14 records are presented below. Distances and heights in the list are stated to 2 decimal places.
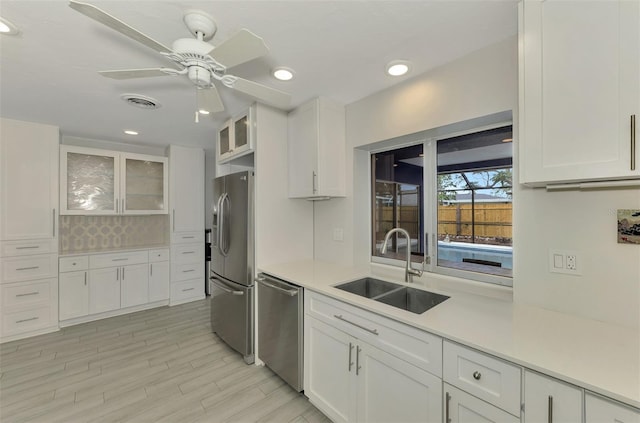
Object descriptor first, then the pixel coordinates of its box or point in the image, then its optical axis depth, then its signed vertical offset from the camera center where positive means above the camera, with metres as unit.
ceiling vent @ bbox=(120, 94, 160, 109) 2.29 +1.00
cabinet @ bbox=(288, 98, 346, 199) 2.33 +0.57
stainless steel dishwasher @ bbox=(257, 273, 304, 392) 1.92 -0.92
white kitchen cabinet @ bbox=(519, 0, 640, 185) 0.96 +0.48
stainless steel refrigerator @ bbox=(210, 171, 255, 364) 2.36 -0.47
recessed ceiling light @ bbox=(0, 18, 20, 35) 1.36 +0.98
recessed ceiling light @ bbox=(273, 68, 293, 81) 1.86 +0.99
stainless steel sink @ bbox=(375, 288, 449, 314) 1.75 -0.60
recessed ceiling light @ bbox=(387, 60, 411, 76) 1.76 +0.99
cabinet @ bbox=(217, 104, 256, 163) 2.44 +0.75
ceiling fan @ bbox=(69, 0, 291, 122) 1.16 +0.76
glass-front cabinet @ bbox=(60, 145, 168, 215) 3.31 +0.40
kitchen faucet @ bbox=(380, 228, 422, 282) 1.90 -0.42
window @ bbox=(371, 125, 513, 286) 1.77 +0.06
